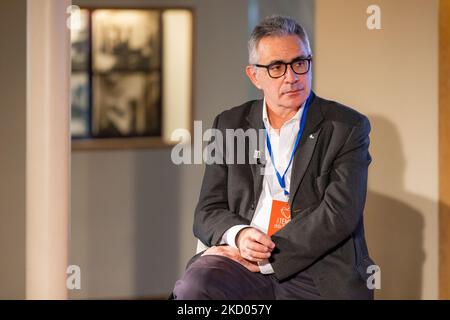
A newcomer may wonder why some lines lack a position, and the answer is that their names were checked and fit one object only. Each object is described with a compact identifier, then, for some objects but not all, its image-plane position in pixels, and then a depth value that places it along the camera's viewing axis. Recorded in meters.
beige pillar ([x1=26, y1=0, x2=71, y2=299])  7.19
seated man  6.64
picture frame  11.80
